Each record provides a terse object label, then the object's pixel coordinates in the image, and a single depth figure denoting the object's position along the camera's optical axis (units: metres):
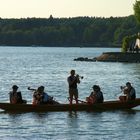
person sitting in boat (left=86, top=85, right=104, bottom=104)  36.75
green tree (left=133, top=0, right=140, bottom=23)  122.28
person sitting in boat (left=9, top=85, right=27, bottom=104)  36.52
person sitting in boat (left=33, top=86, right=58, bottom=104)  36.31
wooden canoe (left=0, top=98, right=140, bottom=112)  37.09
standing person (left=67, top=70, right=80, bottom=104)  37.31
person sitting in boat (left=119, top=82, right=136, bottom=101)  36.88
